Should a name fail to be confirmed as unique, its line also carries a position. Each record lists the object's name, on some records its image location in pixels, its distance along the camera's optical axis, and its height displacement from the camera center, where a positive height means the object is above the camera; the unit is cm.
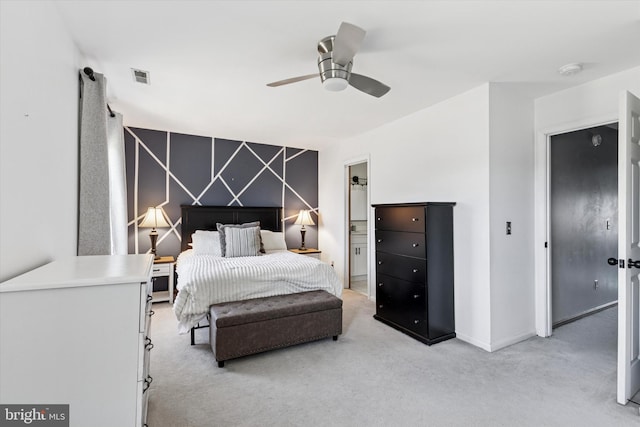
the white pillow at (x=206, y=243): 424 -39
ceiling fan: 188 +101
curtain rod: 222 +105
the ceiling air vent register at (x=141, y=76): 259 +122
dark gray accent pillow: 421 -17
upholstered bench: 251 -95
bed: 274 -56
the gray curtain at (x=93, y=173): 224 +32
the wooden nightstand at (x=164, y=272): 413 -76
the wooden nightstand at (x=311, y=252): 512 -63
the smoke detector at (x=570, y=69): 245 +118
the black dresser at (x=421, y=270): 296 -58
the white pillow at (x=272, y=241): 477 -41
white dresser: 98 -43
